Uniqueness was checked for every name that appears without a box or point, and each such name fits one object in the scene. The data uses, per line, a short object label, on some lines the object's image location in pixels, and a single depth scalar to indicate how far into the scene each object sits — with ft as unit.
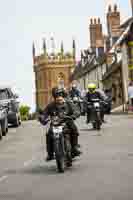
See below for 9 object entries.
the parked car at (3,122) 89.78
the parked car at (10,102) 109.91
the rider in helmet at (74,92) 118.73
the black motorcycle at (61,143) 46.73
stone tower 609.42
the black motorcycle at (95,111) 86.02
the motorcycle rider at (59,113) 48.16
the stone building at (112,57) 234.79
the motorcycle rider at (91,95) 85.35
